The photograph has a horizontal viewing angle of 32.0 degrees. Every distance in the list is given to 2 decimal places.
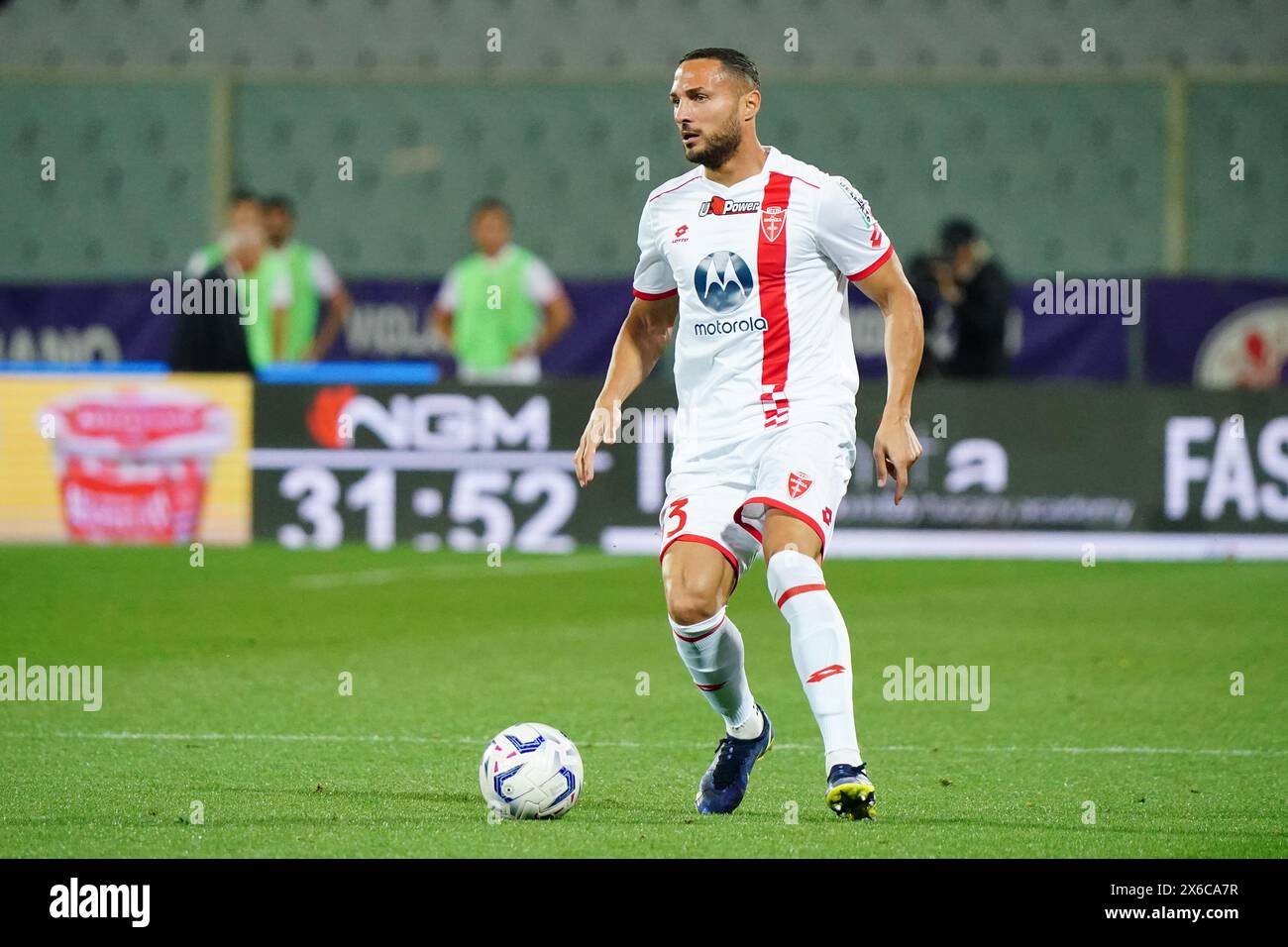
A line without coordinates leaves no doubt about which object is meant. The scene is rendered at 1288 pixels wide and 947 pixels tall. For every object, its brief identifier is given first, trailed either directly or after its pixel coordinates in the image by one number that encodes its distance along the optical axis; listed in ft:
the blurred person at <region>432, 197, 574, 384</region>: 51.55
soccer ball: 19.48
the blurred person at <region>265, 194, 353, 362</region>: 54.13
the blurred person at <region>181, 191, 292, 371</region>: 47.16
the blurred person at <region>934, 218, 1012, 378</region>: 49.75
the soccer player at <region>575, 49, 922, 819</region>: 19.77
